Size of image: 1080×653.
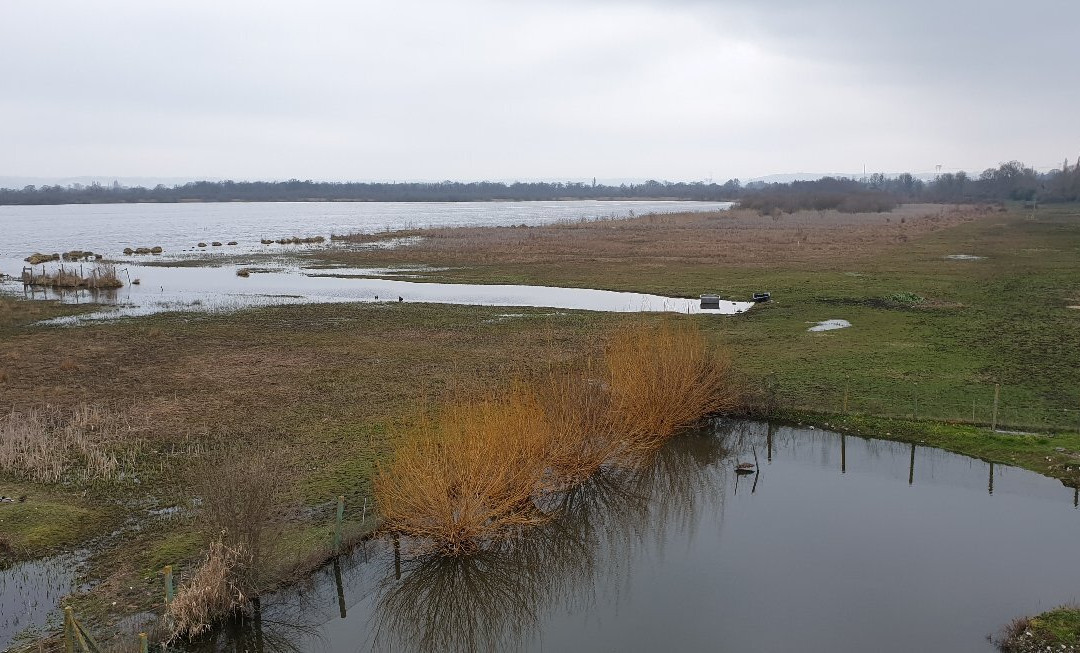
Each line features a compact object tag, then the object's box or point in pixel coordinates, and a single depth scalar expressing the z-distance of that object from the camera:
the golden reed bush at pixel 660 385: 19.33
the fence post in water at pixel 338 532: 14.29
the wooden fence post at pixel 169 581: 11.68
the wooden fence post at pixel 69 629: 10.55
